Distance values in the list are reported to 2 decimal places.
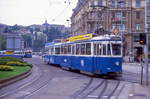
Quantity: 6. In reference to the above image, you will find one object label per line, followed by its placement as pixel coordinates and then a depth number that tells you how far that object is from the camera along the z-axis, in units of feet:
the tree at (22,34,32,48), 377.44
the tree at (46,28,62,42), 363.68
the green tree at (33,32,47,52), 401.49
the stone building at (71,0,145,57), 239.50
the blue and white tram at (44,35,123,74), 75.61
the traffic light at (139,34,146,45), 64.53
